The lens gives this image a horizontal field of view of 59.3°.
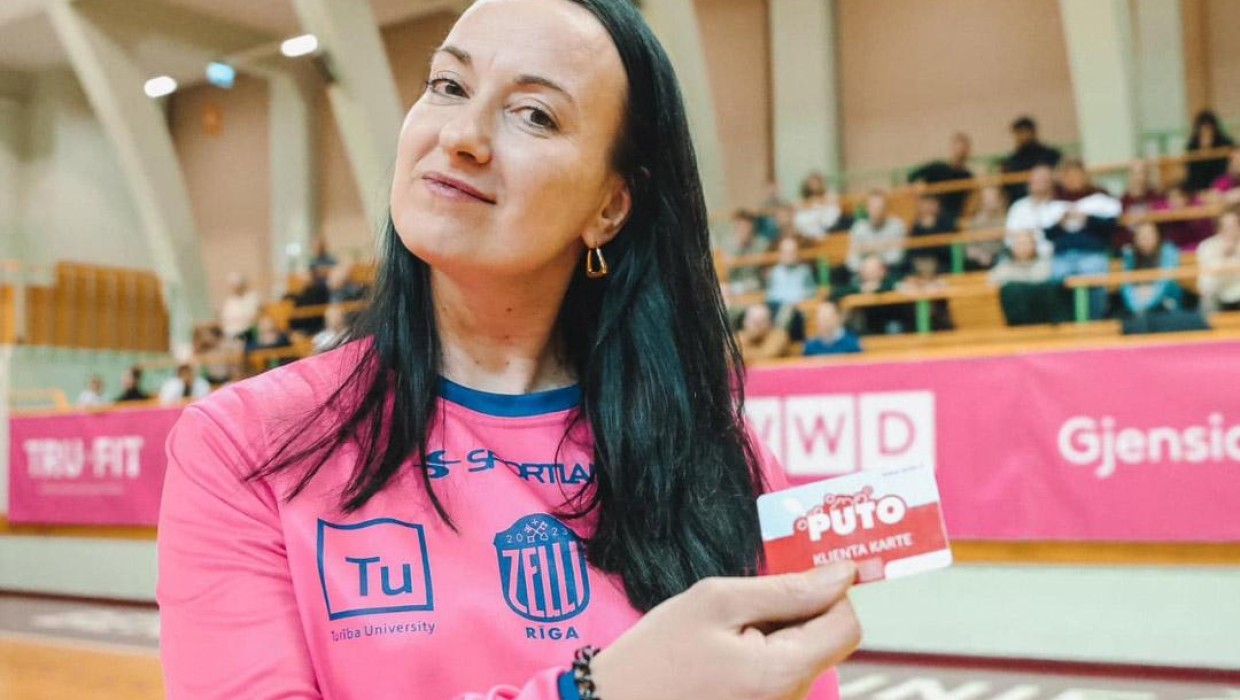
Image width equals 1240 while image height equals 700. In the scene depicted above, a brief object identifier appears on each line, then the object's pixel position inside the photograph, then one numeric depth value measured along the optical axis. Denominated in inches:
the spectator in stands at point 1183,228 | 264.4
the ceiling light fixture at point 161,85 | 532.4
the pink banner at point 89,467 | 280.8
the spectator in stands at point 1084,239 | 243.3
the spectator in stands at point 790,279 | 296.7
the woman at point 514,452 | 34.8
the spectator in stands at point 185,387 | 337.7
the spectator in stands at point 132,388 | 366.0
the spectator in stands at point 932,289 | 252.2
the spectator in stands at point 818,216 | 336.5
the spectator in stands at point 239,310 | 416.2
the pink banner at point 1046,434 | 165.0
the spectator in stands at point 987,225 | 288.7
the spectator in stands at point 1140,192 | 276.5
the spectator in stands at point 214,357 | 370.9
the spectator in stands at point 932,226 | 296.4
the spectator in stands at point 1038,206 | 263.9
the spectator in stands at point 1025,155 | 325.7
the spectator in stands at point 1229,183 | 263.4
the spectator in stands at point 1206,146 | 290.2
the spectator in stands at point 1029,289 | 228.8
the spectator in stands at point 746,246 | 330.3
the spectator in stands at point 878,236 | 296.8
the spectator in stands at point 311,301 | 393.1
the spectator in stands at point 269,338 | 363.9
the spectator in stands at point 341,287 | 372.5
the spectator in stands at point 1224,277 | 221.9
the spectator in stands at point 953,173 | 336.8
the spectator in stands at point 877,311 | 265.4
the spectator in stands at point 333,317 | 318.2
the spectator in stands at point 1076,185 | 268.4
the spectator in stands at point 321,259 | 440.8
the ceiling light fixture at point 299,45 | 463.2
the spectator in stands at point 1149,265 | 222.8
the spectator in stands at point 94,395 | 410.3
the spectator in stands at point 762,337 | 246.4
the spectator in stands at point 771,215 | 345.1
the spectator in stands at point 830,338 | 223.8
